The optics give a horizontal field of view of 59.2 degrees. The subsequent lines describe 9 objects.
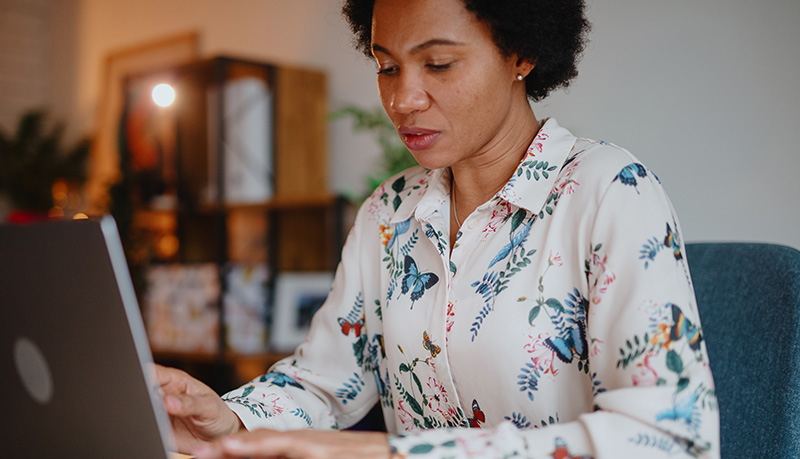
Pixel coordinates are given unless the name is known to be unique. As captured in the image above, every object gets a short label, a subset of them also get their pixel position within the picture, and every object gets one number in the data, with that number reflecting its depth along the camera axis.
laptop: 0.60
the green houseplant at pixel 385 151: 1.96
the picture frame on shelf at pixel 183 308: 2.82
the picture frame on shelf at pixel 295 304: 2.60
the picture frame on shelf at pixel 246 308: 2.68
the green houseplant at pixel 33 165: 3.84
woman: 0.74
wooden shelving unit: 2.67
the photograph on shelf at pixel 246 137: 2.66
